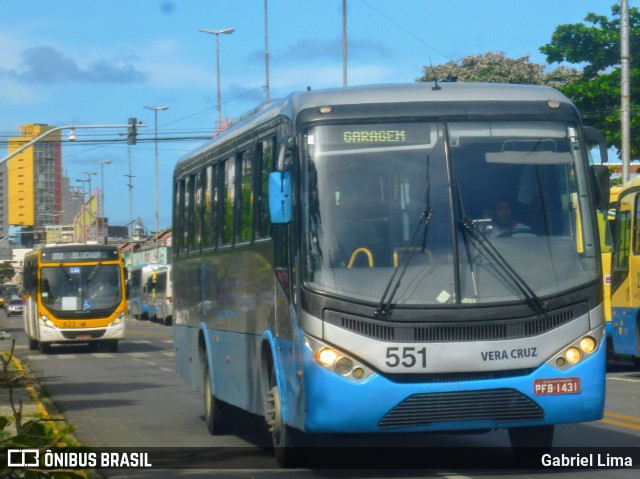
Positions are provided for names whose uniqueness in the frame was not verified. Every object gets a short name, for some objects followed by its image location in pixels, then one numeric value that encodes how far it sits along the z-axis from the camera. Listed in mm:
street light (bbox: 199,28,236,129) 73250
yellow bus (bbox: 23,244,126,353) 37094
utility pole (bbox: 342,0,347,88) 50031
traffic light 40750
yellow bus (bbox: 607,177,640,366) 21812
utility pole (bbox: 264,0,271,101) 59800
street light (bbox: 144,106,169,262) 85000
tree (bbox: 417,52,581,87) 64250
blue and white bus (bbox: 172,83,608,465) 9641
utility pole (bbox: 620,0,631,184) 31391
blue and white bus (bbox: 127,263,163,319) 86375
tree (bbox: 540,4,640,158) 44656
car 103000
